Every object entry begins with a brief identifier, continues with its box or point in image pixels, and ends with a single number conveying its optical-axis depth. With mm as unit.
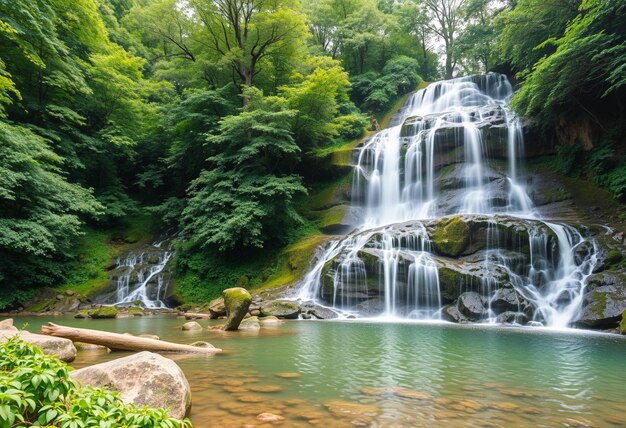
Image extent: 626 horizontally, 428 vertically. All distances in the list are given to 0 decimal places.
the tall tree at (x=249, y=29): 21453
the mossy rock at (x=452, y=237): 13617
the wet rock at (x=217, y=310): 12703
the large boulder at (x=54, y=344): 4910
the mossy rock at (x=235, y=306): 9516
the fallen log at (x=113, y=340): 5930
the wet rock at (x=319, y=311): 12719
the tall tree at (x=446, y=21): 38250
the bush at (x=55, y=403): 1767
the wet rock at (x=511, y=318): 11180
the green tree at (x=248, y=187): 16797
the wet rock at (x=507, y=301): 11516
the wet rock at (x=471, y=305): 11625
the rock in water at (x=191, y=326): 9570
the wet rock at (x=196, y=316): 12883
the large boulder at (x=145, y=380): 3184
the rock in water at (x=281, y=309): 12375
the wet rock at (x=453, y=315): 11680
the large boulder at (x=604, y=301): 9836
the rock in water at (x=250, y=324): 10000
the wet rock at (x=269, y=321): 11133
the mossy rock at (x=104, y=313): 12680
